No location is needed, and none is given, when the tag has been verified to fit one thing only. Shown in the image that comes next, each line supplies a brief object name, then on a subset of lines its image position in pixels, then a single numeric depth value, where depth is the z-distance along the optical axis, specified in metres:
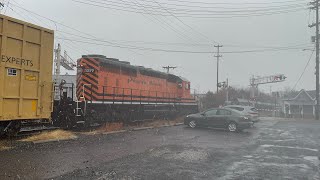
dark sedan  14.83
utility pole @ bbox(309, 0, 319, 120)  28.91
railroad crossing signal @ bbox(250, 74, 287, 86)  48.29
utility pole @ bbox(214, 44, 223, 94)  43.92
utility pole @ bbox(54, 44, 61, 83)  13.66
